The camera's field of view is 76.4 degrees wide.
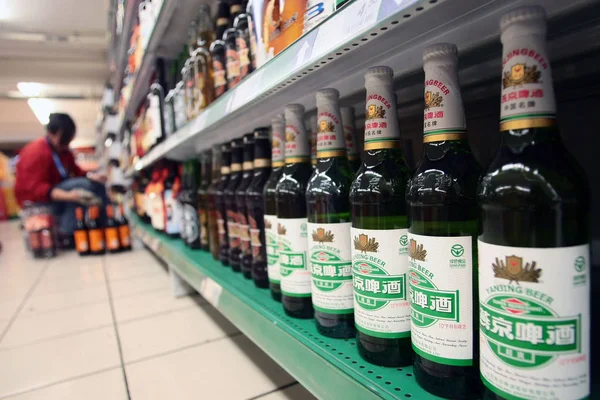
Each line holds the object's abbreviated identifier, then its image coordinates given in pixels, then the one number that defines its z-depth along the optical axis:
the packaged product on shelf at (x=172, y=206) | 2.16
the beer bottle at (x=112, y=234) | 3.49
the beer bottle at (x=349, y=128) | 0.90
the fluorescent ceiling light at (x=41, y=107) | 8.42
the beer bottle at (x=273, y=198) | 0.99
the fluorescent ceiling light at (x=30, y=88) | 6.96
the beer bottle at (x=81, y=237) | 3.49
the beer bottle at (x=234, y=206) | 1.34
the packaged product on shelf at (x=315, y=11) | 0.70
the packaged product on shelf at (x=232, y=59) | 1.15
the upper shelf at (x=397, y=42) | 0.51
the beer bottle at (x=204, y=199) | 1.77
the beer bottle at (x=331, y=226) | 0.77
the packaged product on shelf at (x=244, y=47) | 1.11
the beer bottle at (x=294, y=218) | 0.89
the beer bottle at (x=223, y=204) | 1.47
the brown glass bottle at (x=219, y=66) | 1.29
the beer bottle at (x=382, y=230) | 0.64
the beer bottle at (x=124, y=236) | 3.57
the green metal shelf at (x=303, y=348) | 0.61
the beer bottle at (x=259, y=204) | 1.16
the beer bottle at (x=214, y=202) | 1.63
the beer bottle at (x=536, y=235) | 0.43
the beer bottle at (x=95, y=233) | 3.48
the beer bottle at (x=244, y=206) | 1.24
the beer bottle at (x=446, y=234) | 0.54
